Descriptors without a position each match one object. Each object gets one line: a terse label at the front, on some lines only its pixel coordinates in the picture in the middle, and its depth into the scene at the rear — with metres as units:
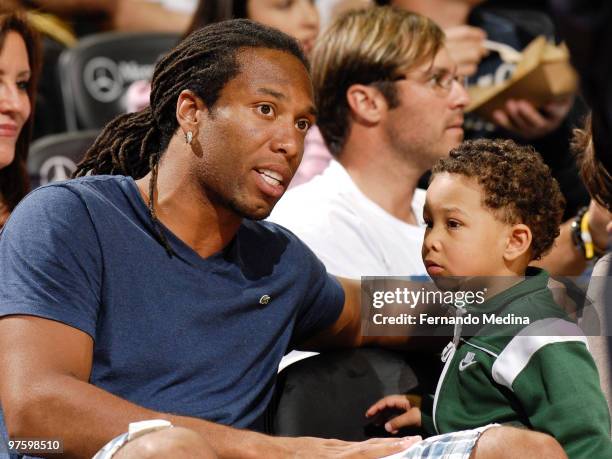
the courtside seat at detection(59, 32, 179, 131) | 8.54
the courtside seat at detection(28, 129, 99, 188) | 7.11
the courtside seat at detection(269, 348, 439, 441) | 4.67
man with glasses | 6.35
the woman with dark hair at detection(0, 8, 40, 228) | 5.74
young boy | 4.13
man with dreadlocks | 3.80
